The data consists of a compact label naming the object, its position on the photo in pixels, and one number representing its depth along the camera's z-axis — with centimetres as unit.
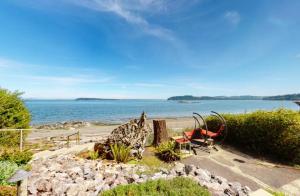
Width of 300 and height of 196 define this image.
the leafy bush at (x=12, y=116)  823
